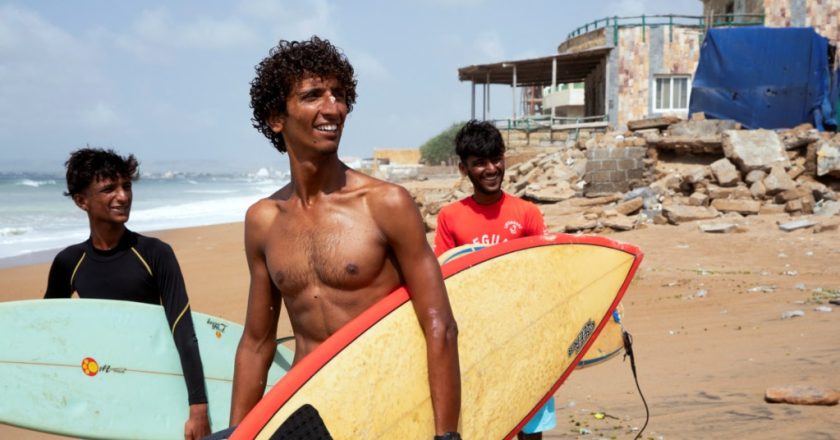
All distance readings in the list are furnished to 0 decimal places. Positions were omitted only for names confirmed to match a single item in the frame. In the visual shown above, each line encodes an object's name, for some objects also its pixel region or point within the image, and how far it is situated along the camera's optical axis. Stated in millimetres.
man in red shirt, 3371
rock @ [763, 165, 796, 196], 11656
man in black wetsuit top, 2715
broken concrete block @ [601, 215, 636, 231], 11391
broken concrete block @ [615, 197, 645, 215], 12133
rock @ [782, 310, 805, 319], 5980
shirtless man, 1869
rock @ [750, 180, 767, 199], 11828
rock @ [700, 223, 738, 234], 10305
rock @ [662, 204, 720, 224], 11266
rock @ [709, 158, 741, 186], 12273
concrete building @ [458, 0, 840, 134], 21703
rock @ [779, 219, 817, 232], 10000
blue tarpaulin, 16797
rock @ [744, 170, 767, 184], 12172
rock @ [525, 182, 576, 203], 14430
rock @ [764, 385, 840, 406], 3979
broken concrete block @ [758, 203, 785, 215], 11211
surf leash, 3178
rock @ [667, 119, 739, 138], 14571
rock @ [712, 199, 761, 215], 11250
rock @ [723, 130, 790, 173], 12383
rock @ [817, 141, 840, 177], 11953
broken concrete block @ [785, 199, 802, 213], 11023
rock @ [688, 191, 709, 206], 11859
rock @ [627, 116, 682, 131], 14781
